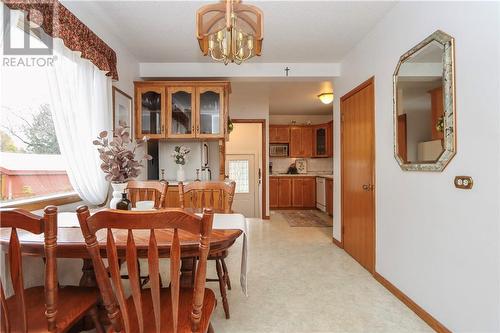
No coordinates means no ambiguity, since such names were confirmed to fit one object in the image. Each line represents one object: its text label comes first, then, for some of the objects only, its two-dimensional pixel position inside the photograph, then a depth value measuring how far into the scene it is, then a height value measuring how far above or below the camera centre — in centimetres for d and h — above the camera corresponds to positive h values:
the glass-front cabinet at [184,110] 346 +74
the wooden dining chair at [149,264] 90 -36
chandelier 153 +84
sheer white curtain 189 +42
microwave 691 +41
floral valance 157 +97
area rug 492 -109
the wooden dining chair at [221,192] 214 -23
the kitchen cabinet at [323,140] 662 +65
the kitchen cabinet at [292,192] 658 -67
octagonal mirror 167 +44
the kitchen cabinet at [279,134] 686 +83
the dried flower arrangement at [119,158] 167 +5
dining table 120 -36
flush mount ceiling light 467 +123
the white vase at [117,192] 173 -17
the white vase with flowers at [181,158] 348 +11
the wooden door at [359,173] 270 -9
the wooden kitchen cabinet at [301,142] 688 +62
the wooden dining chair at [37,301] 97 -50
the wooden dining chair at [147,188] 218 -19
